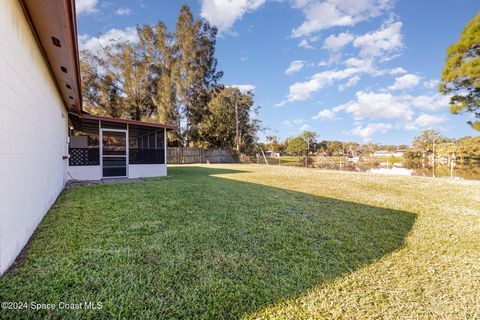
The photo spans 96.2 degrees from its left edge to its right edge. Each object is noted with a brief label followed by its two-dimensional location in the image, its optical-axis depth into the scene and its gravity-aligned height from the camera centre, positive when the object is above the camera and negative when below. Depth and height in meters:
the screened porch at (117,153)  7.72 -0.01
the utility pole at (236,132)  24.55 +2.54
